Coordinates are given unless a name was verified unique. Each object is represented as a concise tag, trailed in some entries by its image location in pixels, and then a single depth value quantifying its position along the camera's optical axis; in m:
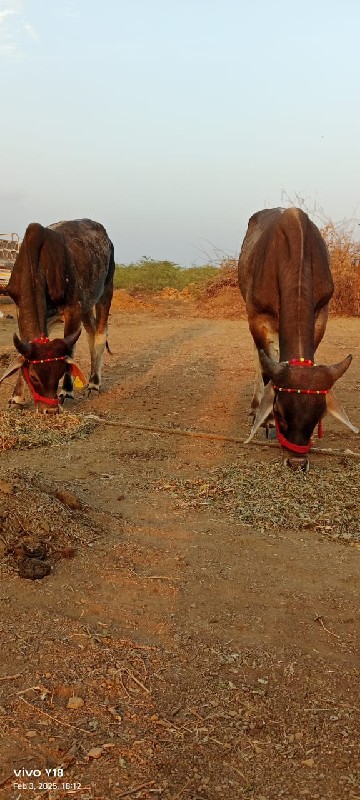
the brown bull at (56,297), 7.35
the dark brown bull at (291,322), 5.67
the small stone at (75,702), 2.76
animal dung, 3.74
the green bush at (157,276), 23.39
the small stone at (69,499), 4.66
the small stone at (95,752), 2.51
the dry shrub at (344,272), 17.30
